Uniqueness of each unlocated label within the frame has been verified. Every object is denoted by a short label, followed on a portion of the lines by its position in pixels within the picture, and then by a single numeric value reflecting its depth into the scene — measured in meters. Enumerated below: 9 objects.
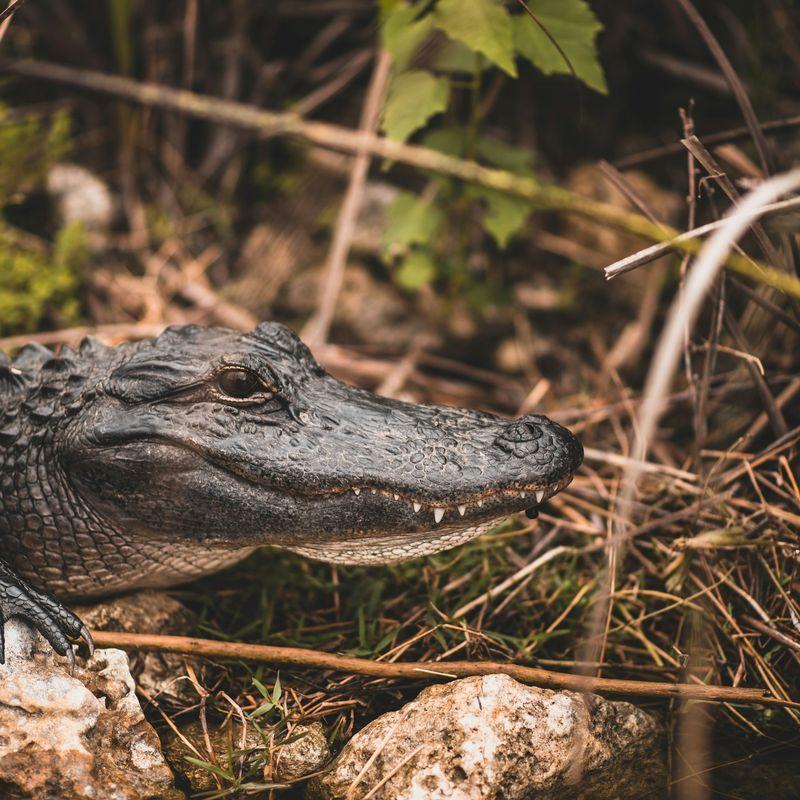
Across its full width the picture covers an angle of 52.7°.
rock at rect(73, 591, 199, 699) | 2.44
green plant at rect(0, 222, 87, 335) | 3.99
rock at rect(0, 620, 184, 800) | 1.99
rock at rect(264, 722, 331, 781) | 2.18
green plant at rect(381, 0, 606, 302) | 2.94
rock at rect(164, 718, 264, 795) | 2.17
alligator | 2.31
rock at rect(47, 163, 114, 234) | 4.68
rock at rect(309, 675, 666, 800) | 2.04
